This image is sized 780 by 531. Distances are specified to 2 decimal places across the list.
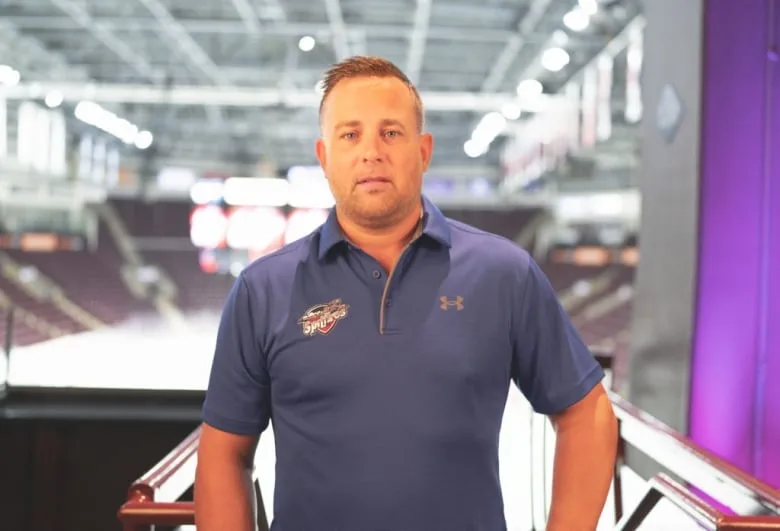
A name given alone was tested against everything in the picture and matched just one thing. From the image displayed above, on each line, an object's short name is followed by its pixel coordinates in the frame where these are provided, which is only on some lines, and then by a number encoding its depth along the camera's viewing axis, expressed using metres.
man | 1.28
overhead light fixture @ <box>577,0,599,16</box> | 7.16
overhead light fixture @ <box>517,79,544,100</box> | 7.58
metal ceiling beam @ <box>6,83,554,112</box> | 7.23
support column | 3.62
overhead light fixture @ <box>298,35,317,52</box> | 8.62
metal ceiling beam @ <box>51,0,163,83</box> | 9.15
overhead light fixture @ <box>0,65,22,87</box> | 6.85
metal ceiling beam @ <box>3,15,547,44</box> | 9.26
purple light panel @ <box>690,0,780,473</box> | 3.63
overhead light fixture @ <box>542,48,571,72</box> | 8.27
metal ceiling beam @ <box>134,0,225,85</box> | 9.23
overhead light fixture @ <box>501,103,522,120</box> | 7.19
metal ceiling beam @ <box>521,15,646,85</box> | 7.55
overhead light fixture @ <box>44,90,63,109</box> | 6.73
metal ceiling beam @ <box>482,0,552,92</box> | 8.53
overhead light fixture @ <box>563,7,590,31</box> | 7.52
